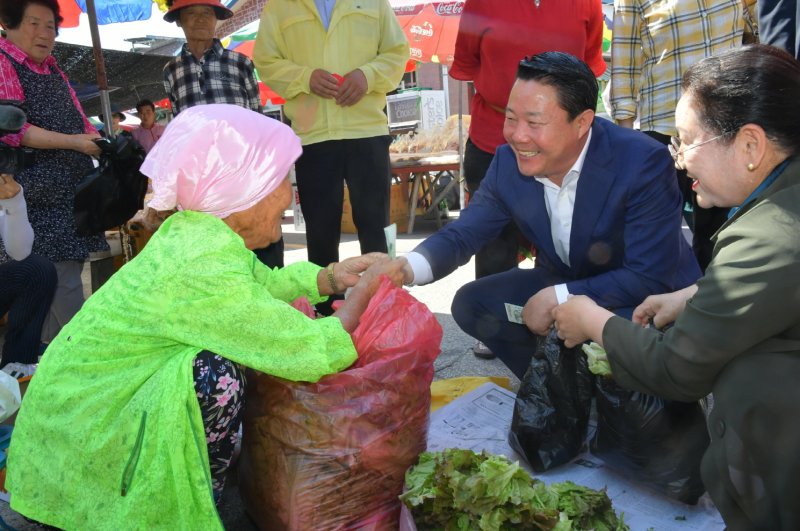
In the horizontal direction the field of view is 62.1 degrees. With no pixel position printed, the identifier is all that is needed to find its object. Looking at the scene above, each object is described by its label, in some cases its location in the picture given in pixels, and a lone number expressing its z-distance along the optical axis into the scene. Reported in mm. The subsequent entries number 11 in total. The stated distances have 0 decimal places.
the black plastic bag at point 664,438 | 1938
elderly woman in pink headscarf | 1681
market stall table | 7949
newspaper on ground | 1959
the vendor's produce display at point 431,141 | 8680
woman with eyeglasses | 1413
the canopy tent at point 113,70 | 5340
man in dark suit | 2305
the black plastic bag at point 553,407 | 2148
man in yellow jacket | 3666
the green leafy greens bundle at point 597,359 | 2043
